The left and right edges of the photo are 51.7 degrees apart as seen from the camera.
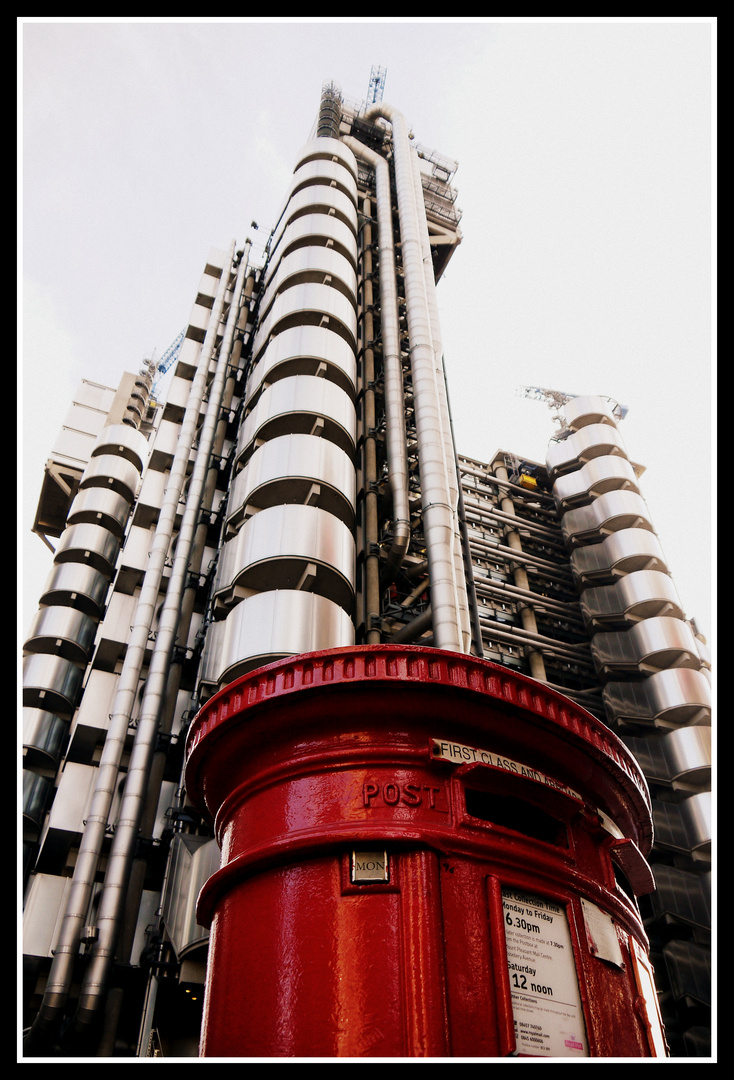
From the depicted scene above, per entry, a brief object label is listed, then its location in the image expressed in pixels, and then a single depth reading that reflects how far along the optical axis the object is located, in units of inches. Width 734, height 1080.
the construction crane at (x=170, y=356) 3336.6
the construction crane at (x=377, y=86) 1935.3
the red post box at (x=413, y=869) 182.9
